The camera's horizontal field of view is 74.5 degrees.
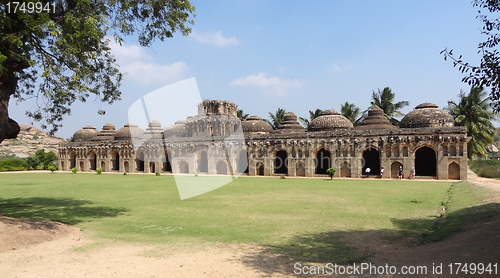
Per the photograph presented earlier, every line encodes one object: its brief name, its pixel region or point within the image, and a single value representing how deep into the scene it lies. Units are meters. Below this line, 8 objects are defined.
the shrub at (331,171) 26.31
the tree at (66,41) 8.23
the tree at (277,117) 51.24
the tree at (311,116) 46.96
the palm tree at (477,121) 32.34
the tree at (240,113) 56.16
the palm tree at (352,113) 42.81
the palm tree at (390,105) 41.16
